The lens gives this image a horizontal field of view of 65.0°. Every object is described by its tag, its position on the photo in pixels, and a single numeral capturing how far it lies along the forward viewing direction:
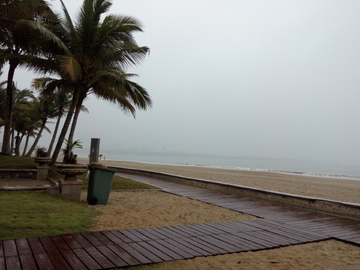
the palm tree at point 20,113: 25.31
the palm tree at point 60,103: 21.35
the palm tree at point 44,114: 23.62
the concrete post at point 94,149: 13.27
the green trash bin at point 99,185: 6.61
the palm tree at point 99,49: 11.83
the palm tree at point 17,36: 10.47
